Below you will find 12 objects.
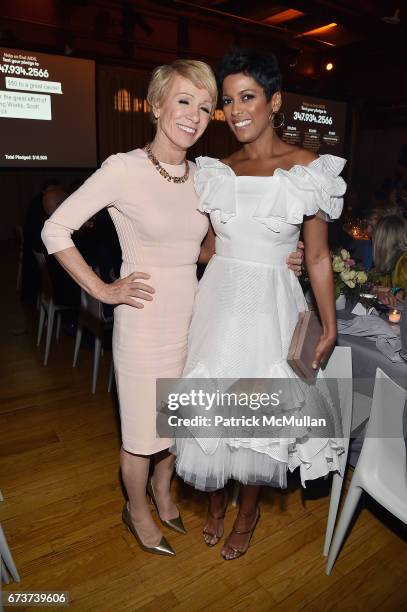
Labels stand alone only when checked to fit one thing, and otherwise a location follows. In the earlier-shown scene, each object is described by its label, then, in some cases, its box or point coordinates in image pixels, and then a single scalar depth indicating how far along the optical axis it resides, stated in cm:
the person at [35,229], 536
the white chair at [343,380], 204
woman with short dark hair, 173
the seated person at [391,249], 351
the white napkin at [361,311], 296
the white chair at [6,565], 188
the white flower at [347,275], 301
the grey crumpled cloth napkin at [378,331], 244
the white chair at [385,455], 172
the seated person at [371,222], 440
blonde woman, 173
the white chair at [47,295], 440
